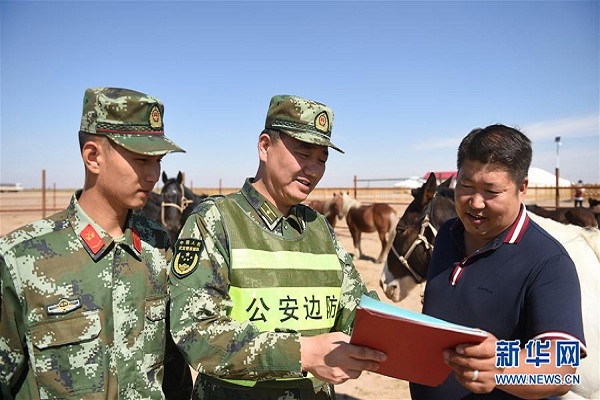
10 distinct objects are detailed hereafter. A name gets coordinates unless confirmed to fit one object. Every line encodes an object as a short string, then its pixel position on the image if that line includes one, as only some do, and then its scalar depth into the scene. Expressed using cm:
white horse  240
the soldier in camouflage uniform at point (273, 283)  140
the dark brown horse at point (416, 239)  386
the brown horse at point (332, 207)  1461
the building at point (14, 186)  5637
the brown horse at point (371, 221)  1258
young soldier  149
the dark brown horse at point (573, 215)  773
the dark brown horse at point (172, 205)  792
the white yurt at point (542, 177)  4779
